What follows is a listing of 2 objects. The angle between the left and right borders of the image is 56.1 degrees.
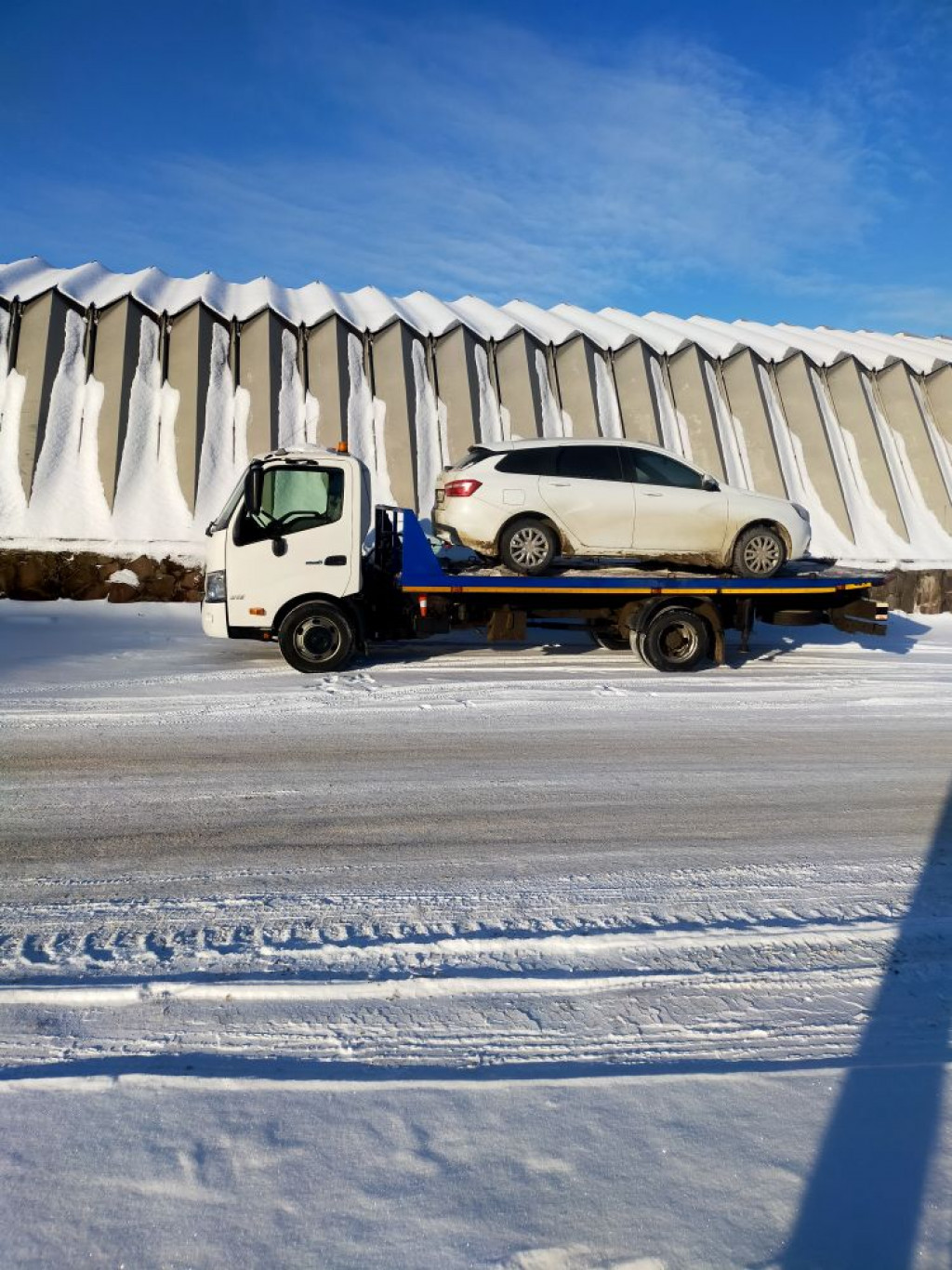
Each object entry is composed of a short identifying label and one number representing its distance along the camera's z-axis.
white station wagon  10.00
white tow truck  9.70
